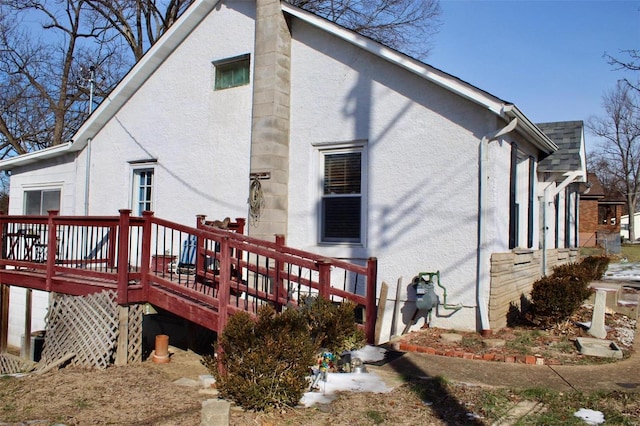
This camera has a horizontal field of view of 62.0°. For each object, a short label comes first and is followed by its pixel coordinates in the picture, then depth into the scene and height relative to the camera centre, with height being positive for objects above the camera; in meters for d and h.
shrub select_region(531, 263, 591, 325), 7.43 -0.98
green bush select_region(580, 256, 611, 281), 12.12 -0.83
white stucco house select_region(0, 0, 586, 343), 7.57 +1.18
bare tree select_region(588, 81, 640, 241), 44.47 +6.16
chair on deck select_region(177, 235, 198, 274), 9.53 -0.65
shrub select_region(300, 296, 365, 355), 5.12 -0.97
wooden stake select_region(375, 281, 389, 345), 7.39 -1.16
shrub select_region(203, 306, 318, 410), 4.43 -1.20
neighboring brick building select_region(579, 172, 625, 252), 29.57 +0.45
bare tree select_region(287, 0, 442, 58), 21.50 +8.49
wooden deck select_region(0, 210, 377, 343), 6.37 -0.84
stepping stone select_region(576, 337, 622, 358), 6.47 -1.47
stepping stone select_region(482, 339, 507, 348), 6.82 -1.49
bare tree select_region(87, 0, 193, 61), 23.94 +9.34
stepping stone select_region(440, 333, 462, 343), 7.07 -1.50
